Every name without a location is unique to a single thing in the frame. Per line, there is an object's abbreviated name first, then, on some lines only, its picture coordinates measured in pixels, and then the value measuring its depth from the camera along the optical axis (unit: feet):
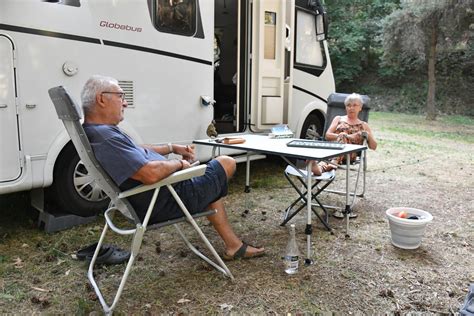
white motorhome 8.67
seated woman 11.55
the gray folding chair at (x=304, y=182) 9.64
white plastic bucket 8.75
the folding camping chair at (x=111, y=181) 6.26
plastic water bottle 7.87
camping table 7.99
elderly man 6.38
